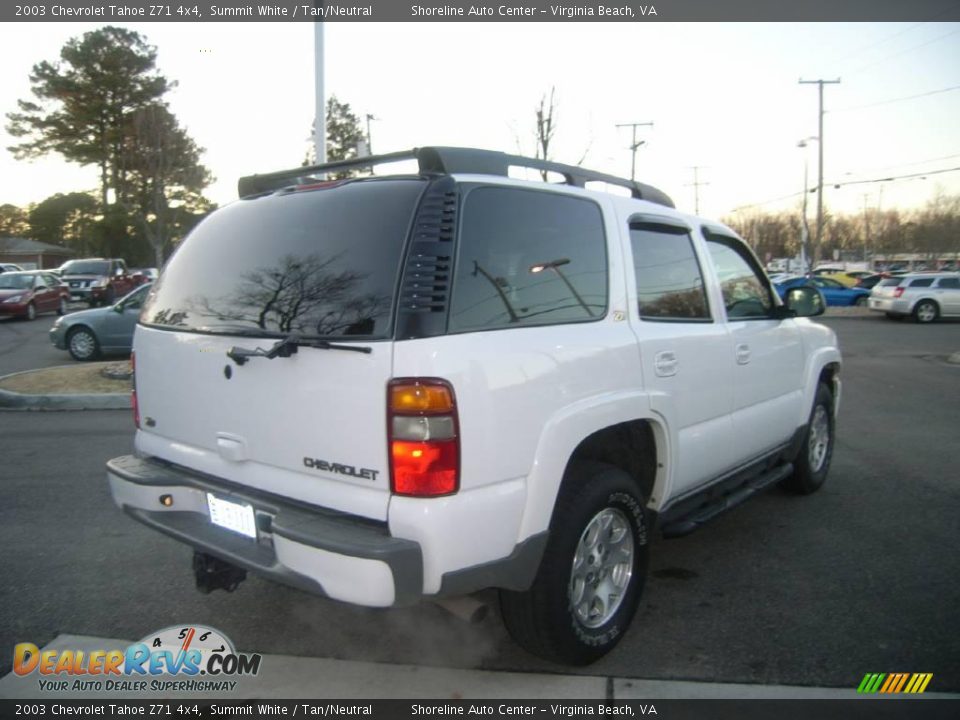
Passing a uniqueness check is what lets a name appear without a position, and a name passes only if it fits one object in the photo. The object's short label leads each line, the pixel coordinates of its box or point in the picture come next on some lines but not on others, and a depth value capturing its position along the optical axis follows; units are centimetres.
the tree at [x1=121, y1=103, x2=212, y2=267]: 3173
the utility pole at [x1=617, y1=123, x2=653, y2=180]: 3931
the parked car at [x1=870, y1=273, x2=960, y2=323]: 2258
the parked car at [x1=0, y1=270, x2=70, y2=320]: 2056
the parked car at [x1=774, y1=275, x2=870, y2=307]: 2998
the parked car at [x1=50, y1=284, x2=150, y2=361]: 1212
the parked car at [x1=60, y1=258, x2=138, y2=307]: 2625
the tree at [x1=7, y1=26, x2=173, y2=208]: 4069
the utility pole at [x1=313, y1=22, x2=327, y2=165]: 1144
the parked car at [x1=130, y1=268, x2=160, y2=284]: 3029
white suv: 227
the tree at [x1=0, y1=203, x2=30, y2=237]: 6419
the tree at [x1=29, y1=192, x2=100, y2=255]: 4628
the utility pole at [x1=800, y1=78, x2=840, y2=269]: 4084
